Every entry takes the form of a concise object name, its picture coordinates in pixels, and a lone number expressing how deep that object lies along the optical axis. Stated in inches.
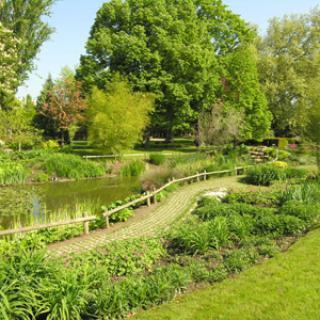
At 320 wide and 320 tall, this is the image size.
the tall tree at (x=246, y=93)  1423.5
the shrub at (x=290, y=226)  370.6
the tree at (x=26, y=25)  1396.4
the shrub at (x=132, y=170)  983.0
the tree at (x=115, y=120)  1069.6
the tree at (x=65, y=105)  1393.9
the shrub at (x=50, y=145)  1278.1
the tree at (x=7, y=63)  775.7
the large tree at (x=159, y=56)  1346.0
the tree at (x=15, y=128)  1047.5
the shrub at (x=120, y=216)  455.2
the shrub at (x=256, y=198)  510.3
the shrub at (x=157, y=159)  1080.1
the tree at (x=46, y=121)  1507.1
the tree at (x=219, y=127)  1199.6
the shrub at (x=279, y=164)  944.6
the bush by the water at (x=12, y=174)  815.7
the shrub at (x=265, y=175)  745.0
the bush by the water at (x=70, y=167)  913.5
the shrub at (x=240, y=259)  284.0
